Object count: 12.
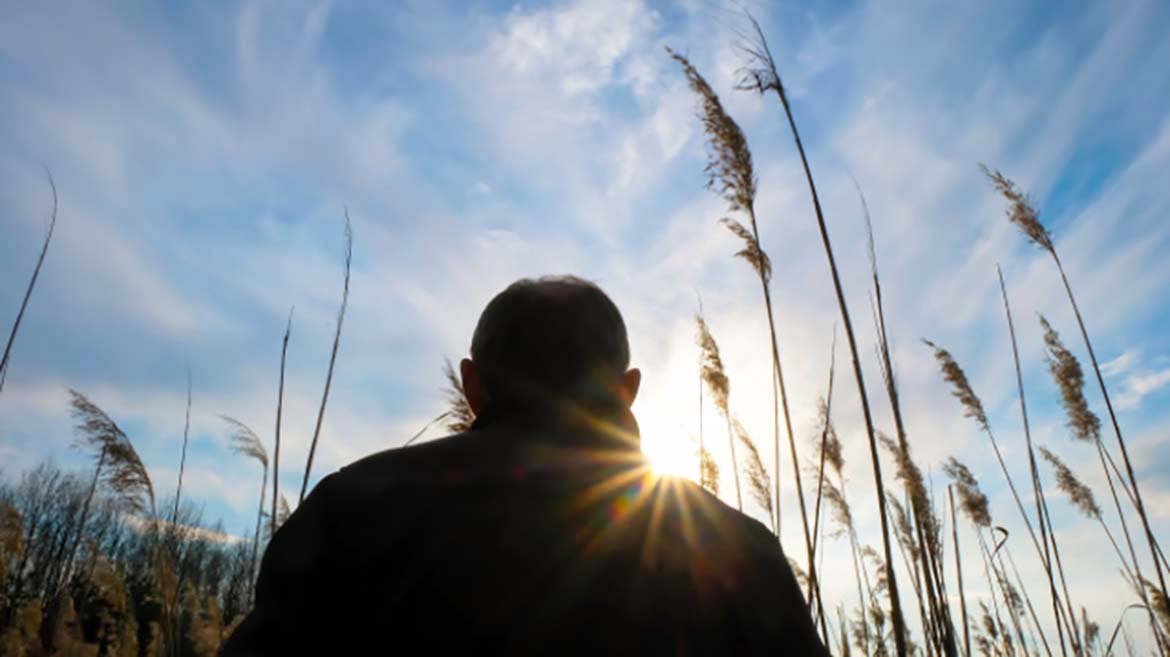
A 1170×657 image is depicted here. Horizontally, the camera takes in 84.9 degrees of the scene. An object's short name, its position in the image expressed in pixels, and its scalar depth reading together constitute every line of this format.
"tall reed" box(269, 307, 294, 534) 3.46
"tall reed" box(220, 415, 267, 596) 4.00
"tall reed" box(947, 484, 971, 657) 3.15
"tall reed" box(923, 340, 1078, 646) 5.13
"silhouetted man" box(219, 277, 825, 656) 1.04
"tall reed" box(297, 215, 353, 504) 3.20
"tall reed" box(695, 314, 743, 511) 4.51
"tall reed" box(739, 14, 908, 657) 2.26
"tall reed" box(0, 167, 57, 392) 3.33
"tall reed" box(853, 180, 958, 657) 2.52
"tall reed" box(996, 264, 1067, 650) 4.35
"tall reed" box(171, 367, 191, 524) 4.03
